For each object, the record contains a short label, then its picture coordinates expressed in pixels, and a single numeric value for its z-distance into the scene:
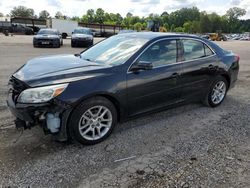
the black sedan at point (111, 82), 2.52
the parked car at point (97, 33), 37.69
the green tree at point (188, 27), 85.01
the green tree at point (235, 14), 96.46
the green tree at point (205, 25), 83.16
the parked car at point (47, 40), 13.28
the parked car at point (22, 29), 32.56
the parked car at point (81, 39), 14.17
